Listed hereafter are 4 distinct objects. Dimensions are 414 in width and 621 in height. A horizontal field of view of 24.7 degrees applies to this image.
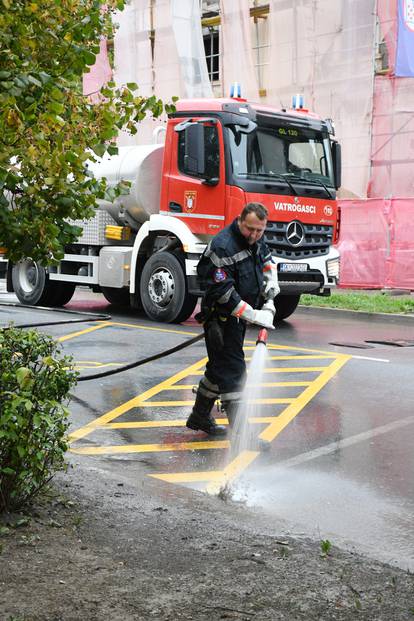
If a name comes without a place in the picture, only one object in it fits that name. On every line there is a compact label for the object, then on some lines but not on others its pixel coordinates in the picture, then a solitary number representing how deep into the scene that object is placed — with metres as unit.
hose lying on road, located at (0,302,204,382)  8.52
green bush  4.28
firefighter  6.86
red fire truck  13.74
